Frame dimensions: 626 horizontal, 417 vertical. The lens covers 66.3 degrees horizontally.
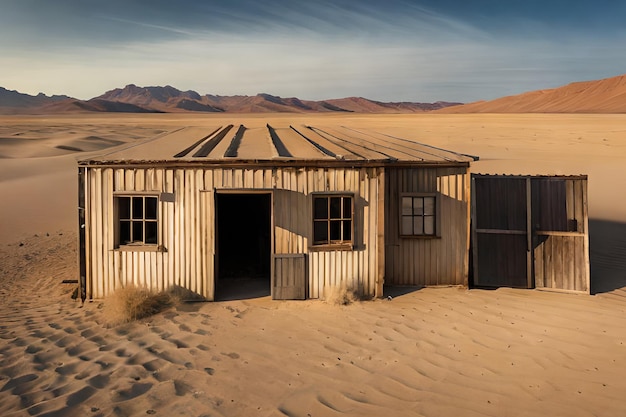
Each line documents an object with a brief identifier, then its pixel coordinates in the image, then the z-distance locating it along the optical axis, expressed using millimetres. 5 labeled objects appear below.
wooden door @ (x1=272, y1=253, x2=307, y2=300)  9992
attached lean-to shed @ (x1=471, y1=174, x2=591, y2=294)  10719
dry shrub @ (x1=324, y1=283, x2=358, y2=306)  9734
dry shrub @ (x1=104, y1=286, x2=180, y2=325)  8734
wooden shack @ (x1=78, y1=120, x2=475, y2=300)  9883
